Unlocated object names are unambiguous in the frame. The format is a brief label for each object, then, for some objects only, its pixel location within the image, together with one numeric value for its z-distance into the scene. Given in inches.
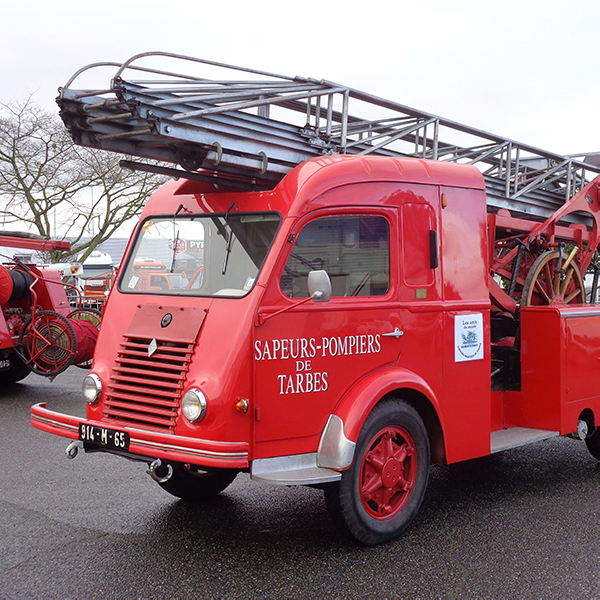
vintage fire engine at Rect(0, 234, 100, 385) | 389.7
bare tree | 912.9
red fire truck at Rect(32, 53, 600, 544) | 161.2
